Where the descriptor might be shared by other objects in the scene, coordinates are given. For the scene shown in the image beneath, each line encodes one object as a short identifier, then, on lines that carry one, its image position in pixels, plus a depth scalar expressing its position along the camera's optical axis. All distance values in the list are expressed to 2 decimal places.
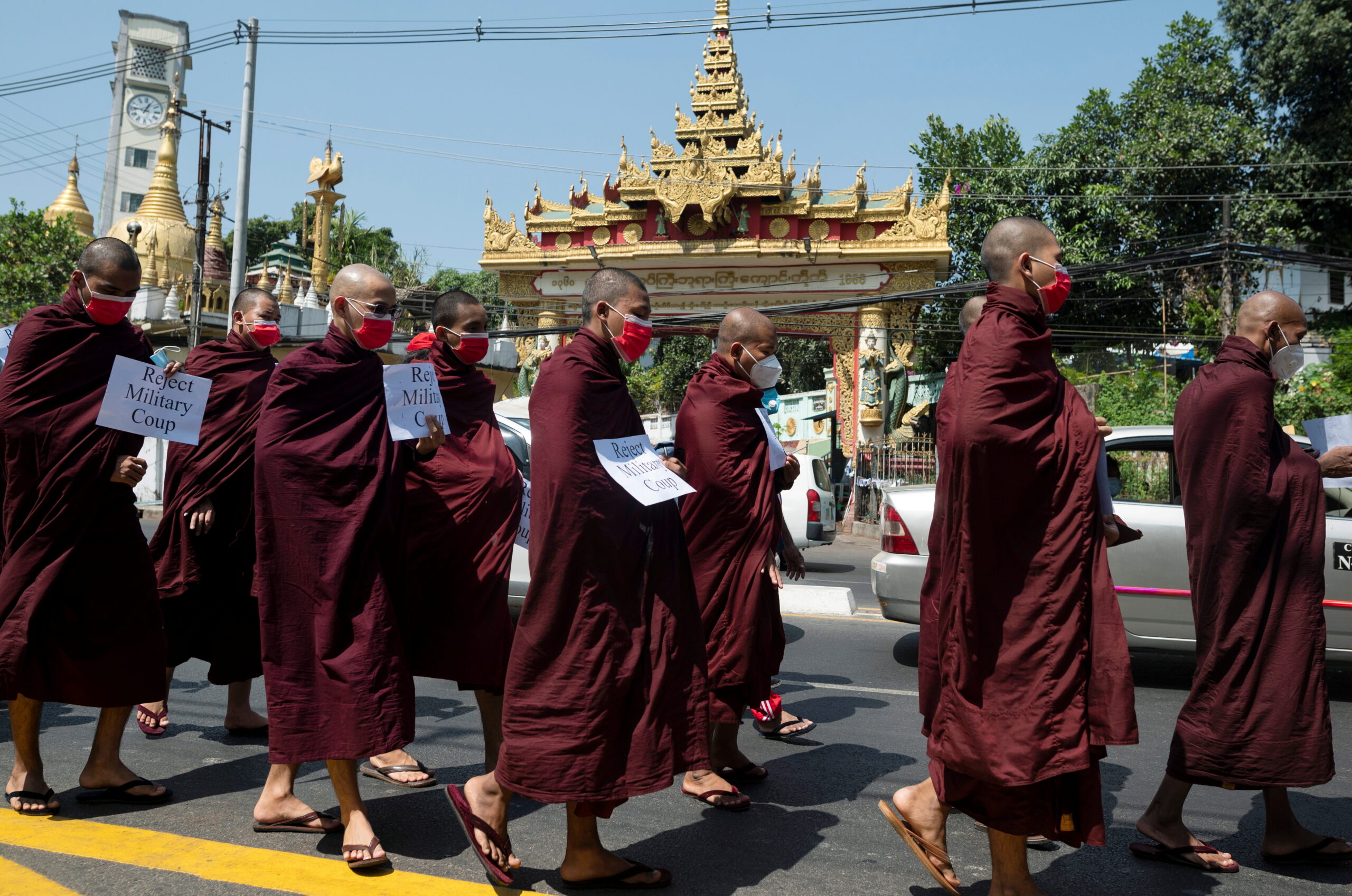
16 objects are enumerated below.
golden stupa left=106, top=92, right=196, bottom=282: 37.16
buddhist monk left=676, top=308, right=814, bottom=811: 3.98
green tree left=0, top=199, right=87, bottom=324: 25.80
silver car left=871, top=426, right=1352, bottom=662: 5.39
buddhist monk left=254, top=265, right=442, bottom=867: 3.12
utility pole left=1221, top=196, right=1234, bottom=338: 15.93
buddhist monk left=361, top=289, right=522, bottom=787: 3.84
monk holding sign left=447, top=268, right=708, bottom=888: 2.85
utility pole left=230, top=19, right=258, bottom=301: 16.05
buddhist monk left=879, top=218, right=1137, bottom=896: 2.61
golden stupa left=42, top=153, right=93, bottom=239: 41.78
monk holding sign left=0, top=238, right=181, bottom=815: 3.48
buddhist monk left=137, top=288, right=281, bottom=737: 4.44
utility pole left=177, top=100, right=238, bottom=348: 18.09
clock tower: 56.91
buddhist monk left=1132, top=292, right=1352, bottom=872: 3.14
